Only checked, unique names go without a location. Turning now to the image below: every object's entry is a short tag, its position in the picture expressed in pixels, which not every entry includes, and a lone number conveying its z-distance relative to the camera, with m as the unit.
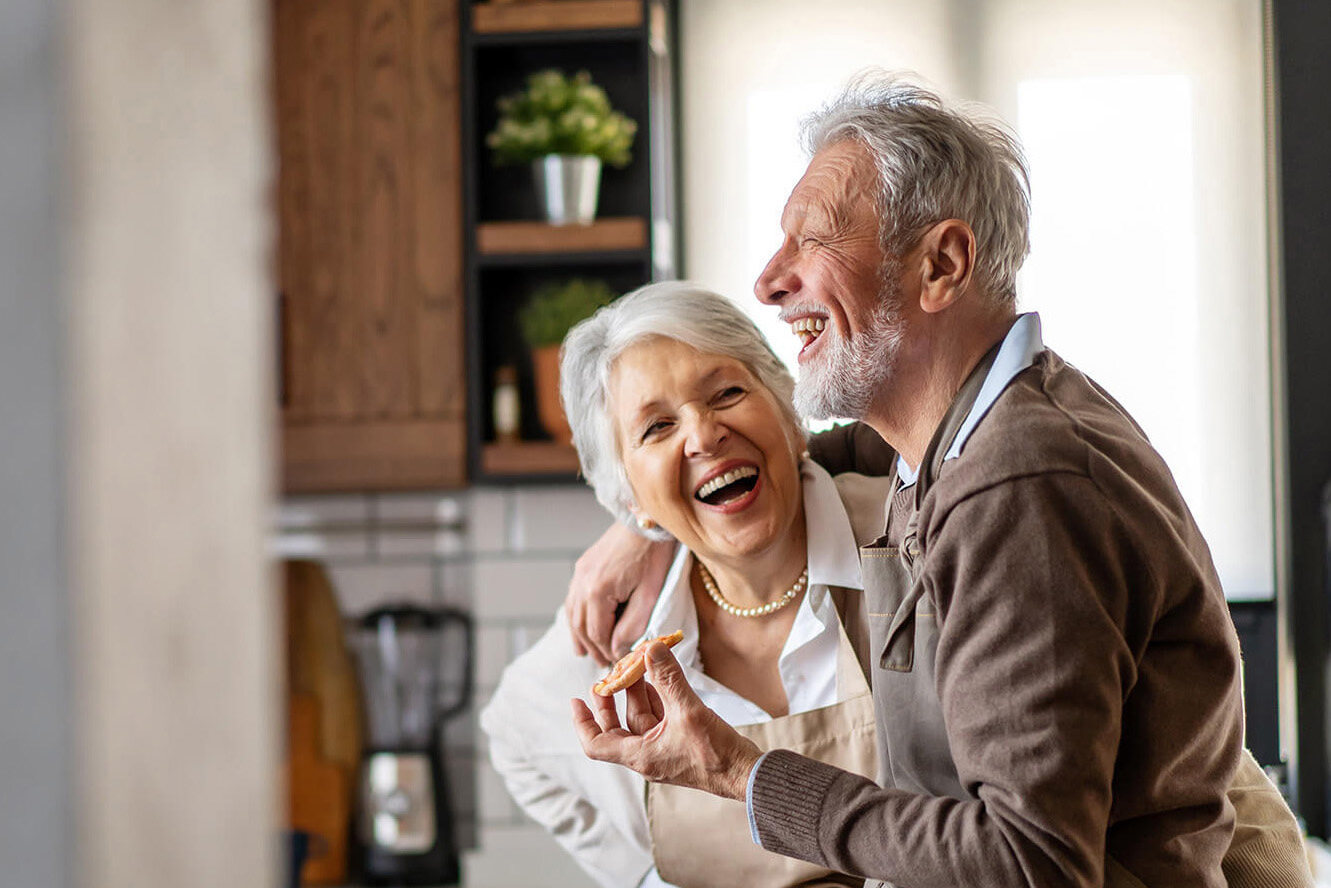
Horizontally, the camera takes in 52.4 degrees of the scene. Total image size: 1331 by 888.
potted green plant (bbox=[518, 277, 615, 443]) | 3.01
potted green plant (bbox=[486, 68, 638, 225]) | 2.96
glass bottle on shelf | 3.08
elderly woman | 1.71
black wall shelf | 3.01
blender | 3.09
